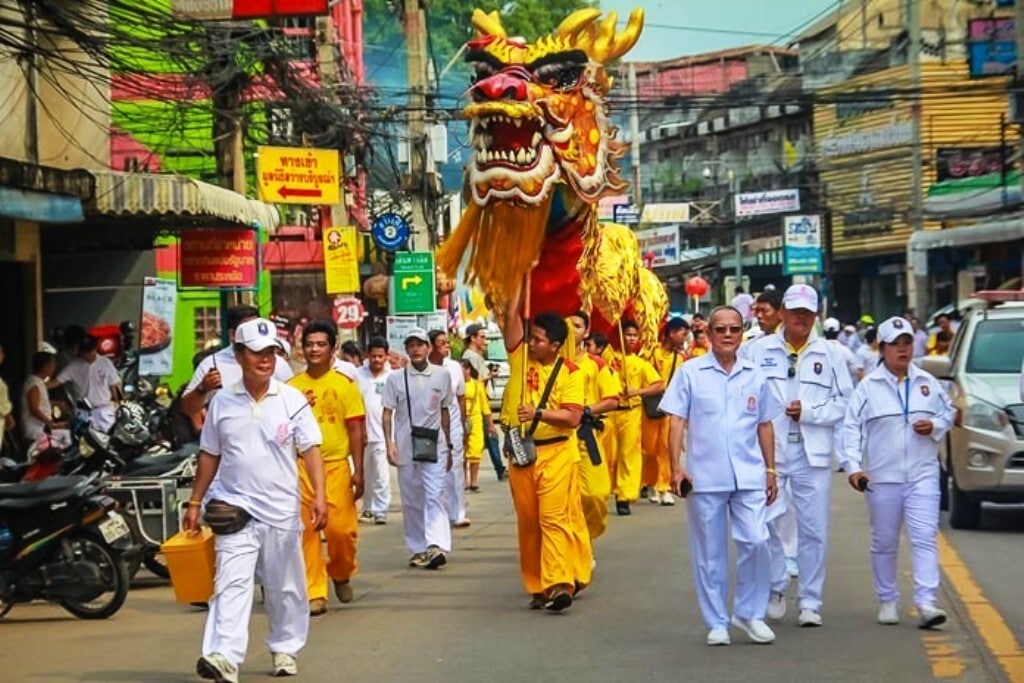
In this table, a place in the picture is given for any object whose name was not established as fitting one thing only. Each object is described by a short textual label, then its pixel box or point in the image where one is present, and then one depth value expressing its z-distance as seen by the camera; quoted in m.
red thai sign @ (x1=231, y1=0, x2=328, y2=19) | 20.08
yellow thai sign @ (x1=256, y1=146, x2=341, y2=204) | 25.89
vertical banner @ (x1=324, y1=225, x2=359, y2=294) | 27.50
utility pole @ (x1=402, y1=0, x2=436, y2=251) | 29.69
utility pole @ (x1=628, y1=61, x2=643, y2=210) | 61.10
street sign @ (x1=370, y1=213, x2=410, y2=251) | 28.34
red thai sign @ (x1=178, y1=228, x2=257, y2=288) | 21.98
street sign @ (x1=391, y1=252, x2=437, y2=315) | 26.70
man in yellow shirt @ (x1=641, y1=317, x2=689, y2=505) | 18.89
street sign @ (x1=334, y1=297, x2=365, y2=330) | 28.34
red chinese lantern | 42.50
